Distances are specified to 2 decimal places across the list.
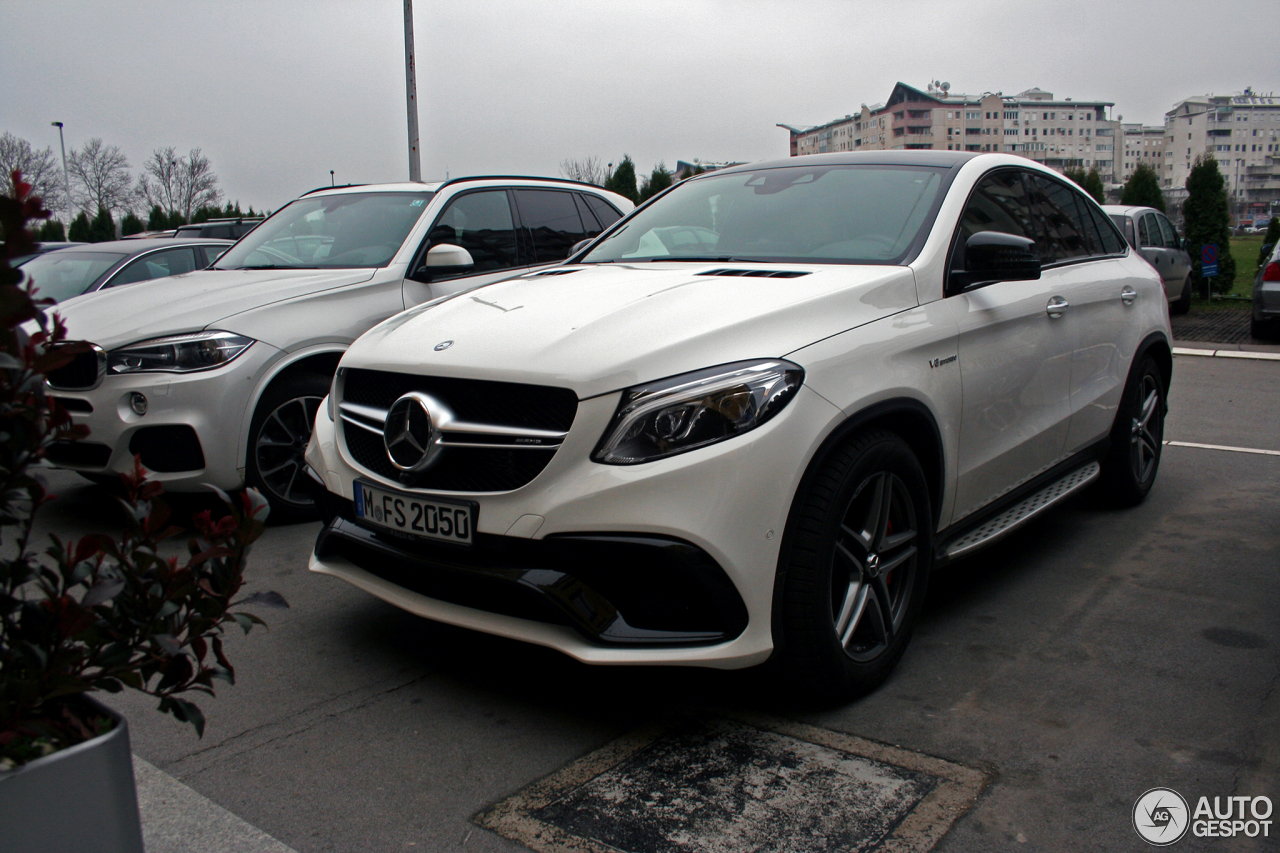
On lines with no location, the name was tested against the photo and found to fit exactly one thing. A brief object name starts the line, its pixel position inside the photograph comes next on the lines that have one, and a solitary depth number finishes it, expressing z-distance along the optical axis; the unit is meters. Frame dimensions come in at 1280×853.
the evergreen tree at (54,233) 31.77
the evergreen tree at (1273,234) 20.94
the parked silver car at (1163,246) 14.82
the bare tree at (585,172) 49.19
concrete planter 1.40
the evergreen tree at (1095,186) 25.60
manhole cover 2.39
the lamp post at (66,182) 49.41
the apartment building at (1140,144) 159.25
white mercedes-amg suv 2.67
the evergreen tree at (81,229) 35.66
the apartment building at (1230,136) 142.25
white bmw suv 4.76
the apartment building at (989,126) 101.31
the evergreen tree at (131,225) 38.50
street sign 18.12
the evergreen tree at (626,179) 36.19
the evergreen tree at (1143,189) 23.12
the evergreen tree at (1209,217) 19.45
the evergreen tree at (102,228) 35.59
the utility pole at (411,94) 18.45
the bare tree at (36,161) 46.23
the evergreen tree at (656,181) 36.81
